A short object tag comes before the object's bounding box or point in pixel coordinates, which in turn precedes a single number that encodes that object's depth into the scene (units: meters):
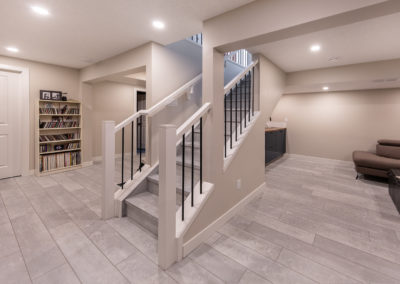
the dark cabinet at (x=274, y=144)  4.73
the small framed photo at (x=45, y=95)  4.08
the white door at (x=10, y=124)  3.76
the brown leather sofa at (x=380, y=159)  3.60
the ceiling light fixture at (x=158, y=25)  2.36
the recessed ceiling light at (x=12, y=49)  3.26
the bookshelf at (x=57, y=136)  4.05
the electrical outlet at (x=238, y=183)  2.51
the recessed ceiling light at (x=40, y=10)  2.12
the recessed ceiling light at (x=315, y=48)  2.88
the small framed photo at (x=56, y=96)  4.22
